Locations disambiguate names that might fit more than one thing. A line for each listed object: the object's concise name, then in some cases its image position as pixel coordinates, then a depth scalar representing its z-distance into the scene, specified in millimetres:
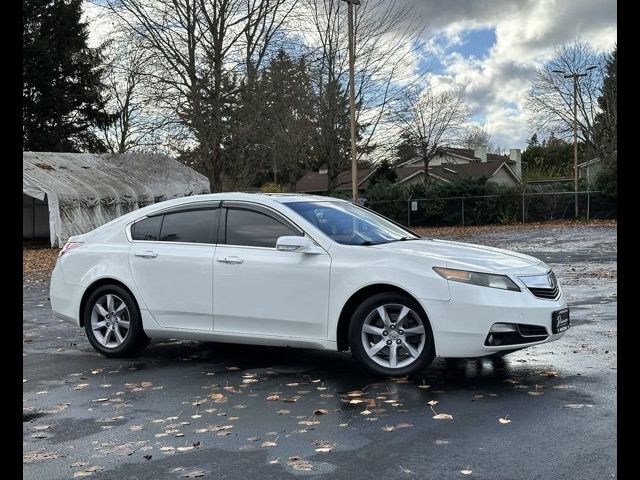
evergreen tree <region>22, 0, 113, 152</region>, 47062
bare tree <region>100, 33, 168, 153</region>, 29641
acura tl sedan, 6508
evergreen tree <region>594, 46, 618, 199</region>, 53438
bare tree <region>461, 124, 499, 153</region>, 61631
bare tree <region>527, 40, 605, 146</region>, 55112
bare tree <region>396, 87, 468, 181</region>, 53906
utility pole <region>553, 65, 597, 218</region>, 41438
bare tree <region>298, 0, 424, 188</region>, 42656
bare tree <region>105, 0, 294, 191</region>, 29328
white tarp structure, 30797
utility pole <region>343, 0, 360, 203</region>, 25594
